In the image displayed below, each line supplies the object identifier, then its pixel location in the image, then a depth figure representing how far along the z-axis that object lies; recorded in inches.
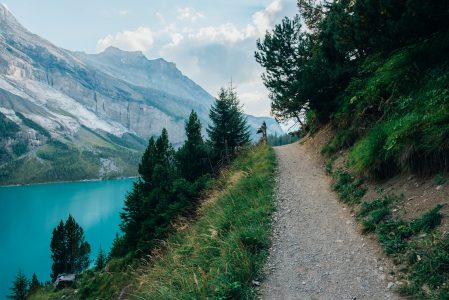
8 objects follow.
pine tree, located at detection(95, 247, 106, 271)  2319.8
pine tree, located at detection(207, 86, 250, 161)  1318.9
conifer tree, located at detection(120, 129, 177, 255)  968.5
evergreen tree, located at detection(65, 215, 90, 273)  2738.7
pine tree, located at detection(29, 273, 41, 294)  2138.3
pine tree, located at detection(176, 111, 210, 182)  1104.2
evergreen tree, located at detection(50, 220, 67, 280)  2682.1
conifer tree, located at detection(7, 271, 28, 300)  2176.9
